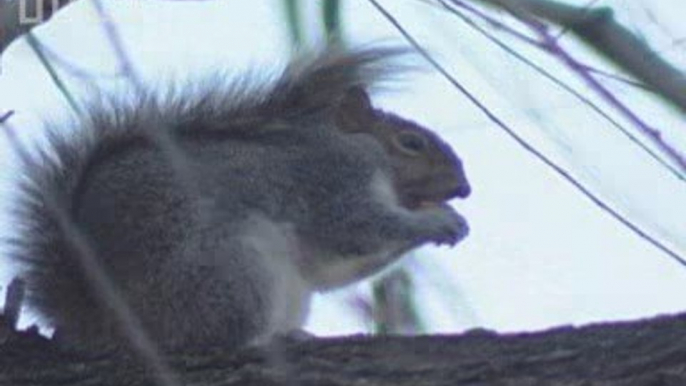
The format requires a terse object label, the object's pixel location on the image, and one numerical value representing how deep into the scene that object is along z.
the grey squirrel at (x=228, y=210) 6.48
